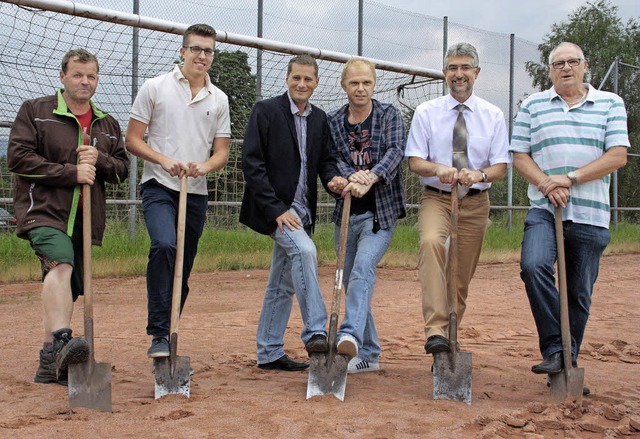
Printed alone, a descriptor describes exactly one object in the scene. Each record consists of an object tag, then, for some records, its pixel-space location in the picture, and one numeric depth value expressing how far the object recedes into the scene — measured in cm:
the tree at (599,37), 3241
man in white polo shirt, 491
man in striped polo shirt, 482
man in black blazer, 500
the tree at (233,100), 1076
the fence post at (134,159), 972
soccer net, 885
